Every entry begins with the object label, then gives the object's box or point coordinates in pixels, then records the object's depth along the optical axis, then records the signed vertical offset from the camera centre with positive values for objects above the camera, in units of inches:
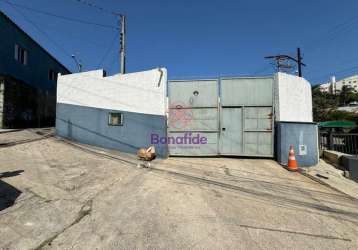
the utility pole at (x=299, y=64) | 958.5 +300.8
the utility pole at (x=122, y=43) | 487.8 +202.9
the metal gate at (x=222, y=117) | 349.4 +24.3
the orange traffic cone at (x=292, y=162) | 300.0 -38.1
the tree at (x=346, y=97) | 2512.3 +429.9
